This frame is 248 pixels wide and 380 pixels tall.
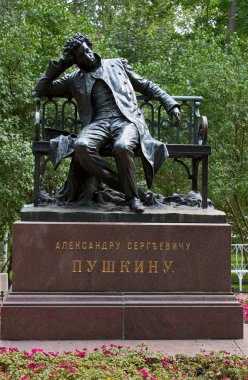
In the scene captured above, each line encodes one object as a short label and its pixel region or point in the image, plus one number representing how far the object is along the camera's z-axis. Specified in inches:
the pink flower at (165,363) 356.2
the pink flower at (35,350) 377.3
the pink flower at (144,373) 337.4
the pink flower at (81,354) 372.3
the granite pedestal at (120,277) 417.9
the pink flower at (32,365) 349.7
